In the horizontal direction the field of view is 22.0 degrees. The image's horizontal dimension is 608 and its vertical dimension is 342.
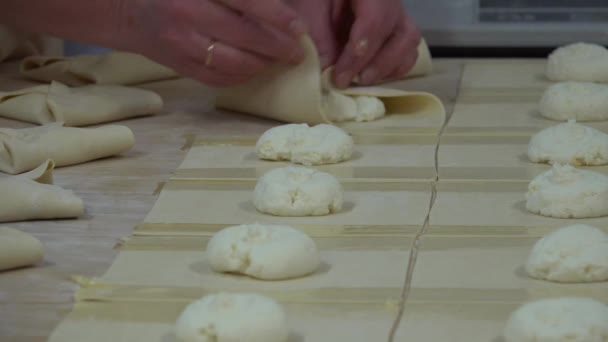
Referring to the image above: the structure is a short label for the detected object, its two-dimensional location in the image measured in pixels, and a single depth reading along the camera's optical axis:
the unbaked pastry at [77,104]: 1.22
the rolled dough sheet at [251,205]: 1.00
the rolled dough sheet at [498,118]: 1.22
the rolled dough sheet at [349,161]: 1.10
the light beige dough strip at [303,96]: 1.22
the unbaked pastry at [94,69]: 1.33
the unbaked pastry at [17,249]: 0.91
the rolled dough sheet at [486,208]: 0.99
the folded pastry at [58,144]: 1.09
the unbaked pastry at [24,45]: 1.44
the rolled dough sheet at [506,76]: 1.38
